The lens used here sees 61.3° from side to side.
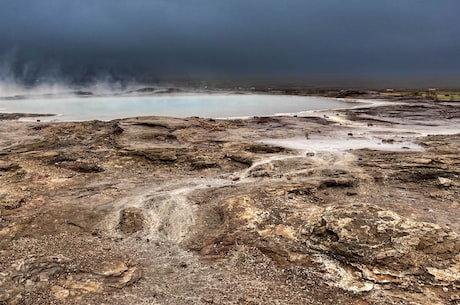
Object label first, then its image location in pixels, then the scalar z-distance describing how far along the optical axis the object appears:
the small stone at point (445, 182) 14.95
